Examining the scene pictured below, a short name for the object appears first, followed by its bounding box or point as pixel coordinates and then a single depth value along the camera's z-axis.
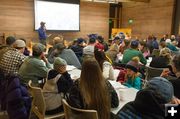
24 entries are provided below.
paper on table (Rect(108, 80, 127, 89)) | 2.66
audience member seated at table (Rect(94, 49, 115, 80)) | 3.14
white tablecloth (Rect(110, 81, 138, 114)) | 2.14
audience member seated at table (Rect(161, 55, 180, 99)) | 2.22
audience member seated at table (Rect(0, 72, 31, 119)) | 2.56
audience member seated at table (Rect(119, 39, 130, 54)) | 5.98
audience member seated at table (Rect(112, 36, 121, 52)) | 7.55
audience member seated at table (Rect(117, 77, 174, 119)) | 1.40
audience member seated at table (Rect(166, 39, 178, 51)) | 6.72
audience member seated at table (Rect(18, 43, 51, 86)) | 3.18
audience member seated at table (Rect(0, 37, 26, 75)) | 3.16
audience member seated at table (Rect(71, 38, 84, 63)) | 5.20
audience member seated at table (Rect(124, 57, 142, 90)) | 3.02
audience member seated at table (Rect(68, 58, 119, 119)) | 1.88
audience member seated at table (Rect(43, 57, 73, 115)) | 2.60
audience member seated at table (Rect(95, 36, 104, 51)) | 5.65
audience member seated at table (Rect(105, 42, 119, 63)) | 5.08
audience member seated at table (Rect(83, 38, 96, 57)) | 4.31
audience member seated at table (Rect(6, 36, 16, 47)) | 4.62
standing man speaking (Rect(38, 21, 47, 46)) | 10.30
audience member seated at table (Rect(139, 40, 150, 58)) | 6.57
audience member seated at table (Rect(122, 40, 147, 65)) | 4.65
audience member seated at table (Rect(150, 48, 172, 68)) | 4.18
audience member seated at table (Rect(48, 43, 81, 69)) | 4.32
